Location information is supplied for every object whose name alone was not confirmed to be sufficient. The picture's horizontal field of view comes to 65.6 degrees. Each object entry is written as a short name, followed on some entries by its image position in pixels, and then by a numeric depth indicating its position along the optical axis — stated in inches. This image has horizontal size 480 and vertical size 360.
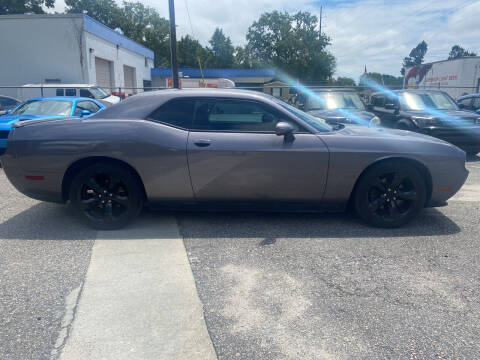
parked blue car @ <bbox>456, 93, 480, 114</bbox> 478.9
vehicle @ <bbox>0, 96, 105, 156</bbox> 292.9
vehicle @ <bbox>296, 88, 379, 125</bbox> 323.3
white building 806.5
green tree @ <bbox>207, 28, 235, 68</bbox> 2888.3
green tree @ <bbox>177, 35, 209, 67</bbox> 2760.8
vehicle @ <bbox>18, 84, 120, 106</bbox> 563.7
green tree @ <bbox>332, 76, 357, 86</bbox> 2676.4
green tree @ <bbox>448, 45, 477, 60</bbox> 4397.1
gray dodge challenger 152.6
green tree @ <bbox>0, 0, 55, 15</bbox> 1534.2
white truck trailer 877.2
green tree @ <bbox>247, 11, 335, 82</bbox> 2410.2
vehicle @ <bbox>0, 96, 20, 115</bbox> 444.9
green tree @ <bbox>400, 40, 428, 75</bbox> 5098.4
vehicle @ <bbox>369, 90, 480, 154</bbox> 323.0
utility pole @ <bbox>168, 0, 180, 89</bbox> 559.7
